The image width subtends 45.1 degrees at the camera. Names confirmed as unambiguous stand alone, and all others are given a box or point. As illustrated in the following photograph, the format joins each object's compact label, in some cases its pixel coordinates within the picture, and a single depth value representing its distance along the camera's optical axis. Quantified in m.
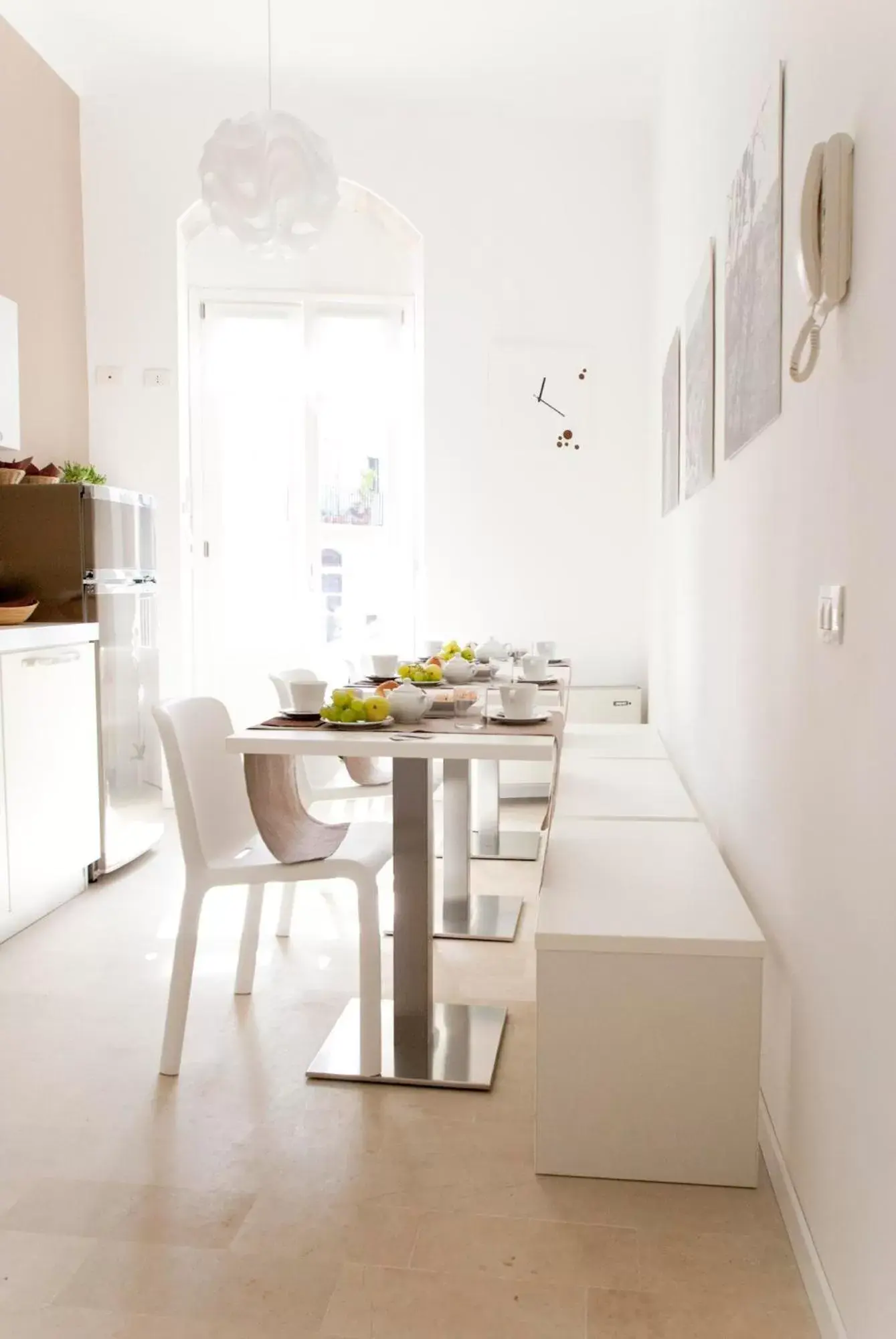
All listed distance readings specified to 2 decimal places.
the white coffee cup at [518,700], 2.34
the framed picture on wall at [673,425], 3.83
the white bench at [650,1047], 1.87
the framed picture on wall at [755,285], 2.01
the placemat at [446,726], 2.24
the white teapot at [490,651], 4.02
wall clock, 5.30
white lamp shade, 2.93
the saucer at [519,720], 2.33
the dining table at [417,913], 2.10
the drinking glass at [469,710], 2.33
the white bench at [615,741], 3.87
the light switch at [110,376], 5.12
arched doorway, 5.62
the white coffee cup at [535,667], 3.07
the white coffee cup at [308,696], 2.38
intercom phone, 1.46
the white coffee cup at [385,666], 3.25
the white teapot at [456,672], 3.25
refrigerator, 3.78
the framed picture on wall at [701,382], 2.93
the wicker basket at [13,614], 3.56
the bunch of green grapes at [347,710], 2.26
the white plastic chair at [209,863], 2.31
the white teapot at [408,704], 2.34
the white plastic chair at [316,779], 3.15
